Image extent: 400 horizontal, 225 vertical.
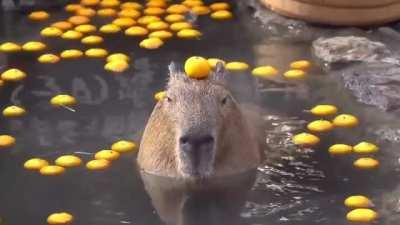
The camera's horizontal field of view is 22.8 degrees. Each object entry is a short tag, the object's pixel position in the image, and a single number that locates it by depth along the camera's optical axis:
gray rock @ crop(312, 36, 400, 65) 7.31
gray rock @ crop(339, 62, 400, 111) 6.67
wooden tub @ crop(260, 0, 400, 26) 7.95
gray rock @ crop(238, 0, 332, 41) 8.05
